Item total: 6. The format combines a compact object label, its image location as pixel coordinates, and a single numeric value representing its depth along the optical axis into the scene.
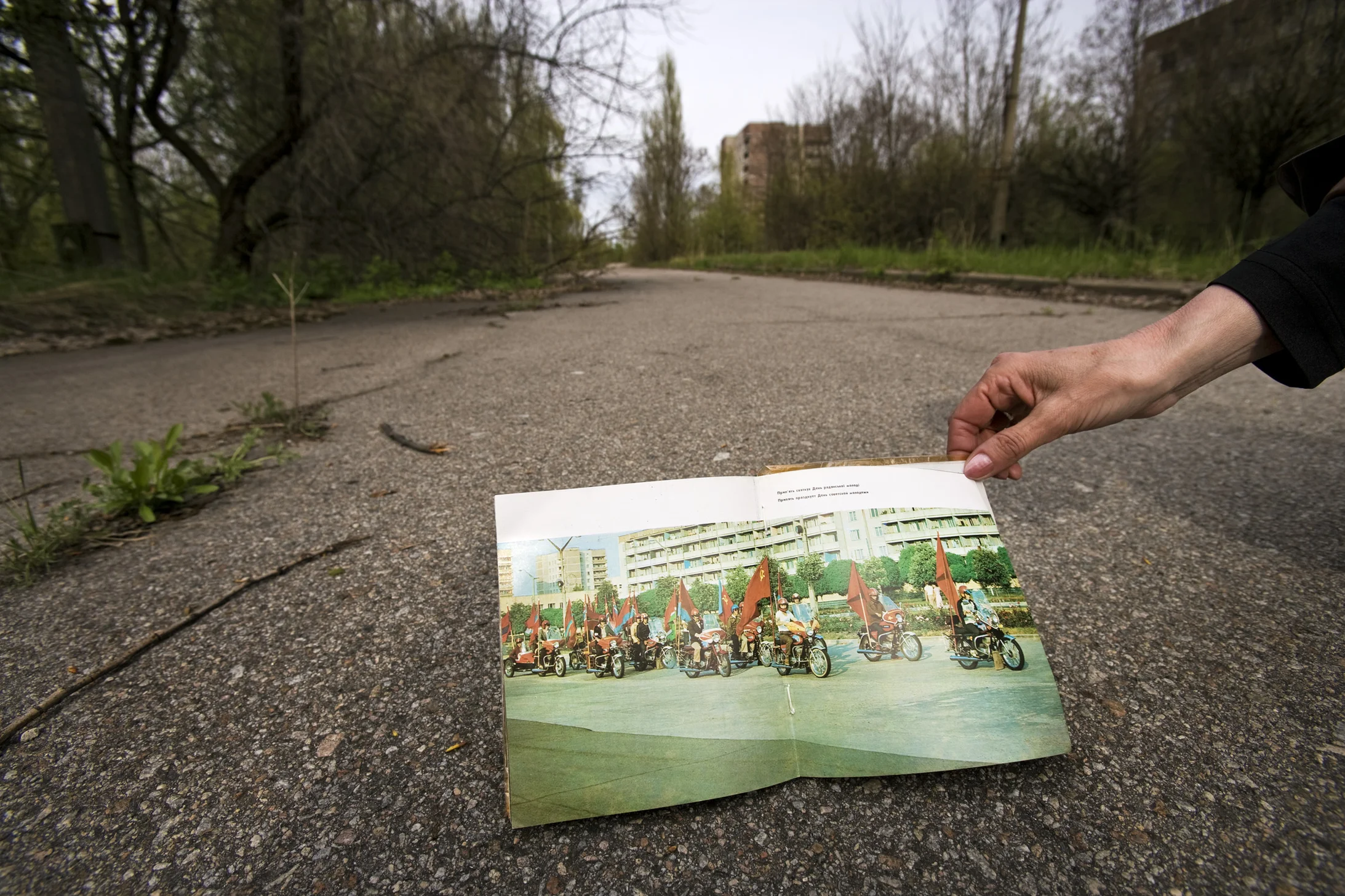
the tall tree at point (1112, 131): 8.91
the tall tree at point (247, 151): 5.27
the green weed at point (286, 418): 2.02
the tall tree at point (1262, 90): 6.28
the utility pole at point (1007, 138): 8.91
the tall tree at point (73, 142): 4.88
